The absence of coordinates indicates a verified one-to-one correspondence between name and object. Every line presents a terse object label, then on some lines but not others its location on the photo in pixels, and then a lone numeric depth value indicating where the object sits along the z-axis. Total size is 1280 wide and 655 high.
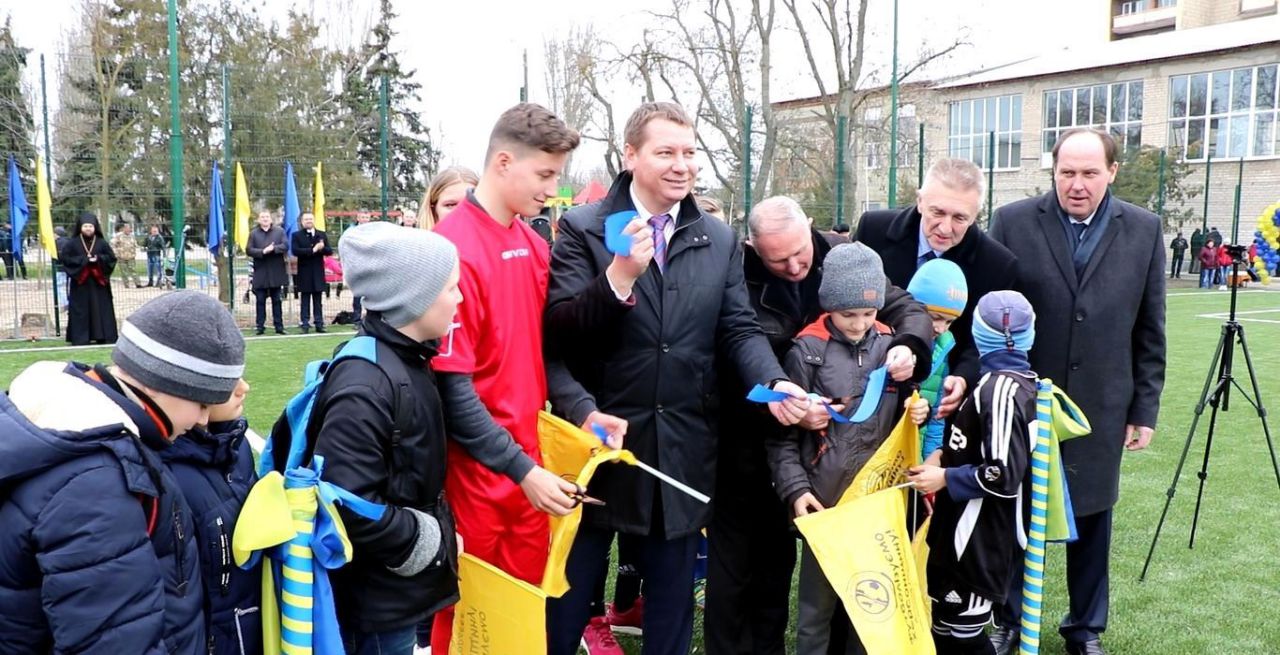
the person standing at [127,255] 17.26
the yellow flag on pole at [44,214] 12.65
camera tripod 4.23
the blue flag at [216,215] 14.15
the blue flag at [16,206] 12.86
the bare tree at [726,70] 26.59
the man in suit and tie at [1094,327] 3.55
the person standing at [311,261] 14.16
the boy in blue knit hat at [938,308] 3.22
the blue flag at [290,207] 14.37
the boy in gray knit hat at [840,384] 2.93
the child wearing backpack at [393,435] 2.15
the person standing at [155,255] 15.12
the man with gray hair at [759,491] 3.17
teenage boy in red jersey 2.62
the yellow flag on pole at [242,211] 14.18
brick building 33.12
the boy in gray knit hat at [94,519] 1.58
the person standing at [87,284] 12.45
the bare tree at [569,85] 32.72
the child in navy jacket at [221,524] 1.95
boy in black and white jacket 2.91
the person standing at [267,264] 13.93
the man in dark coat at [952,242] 3.27
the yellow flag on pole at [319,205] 14.50
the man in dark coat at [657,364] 2.76
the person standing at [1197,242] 26.77
